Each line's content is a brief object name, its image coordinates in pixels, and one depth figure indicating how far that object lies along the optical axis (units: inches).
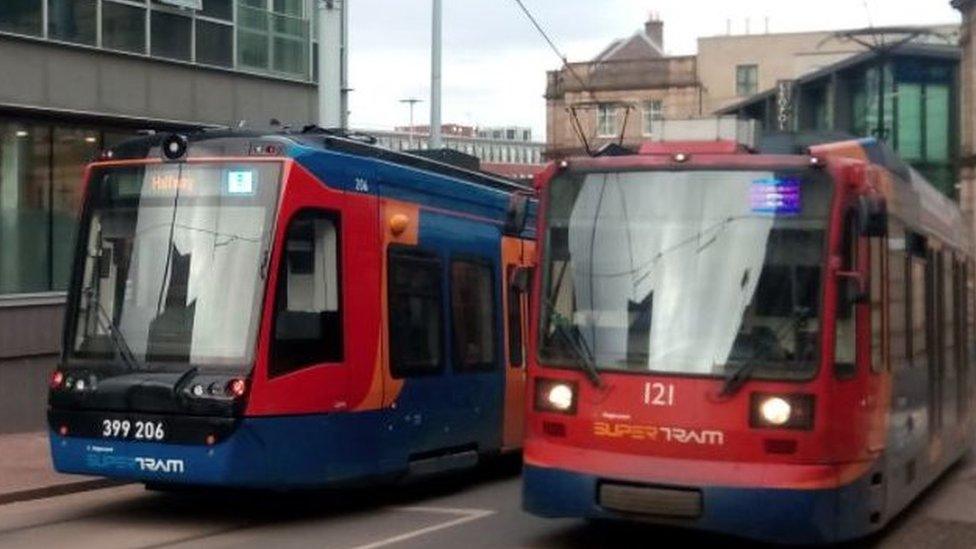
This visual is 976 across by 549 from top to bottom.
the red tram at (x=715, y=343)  374.6
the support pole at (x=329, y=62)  753.6
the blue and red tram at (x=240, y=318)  450.9
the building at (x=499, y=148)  5103.3
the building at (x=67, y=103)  804.0
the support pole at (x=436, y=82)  910.4
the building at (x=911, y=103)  2146.9
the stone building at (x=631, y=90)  3253.0
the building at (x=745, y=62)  3503.9
